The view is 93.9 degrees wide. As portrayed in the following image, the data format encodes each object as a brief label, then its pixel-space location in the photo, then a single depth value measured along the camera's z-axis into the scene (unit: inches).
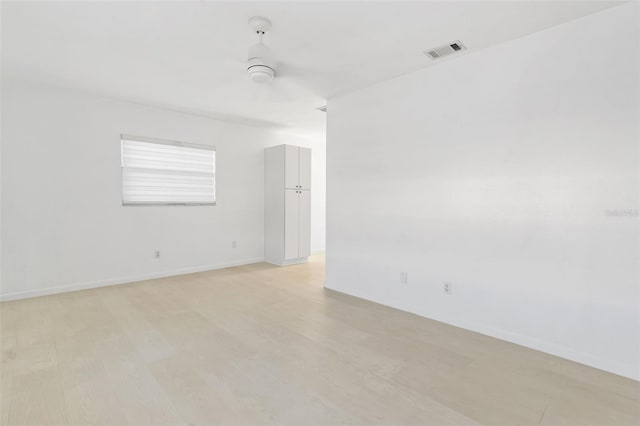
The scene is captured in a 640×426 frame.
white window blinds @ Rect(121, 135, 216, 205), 171.8
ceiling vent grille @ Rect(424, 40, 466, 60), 104.6
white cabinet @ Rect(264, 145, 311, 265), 218.4
